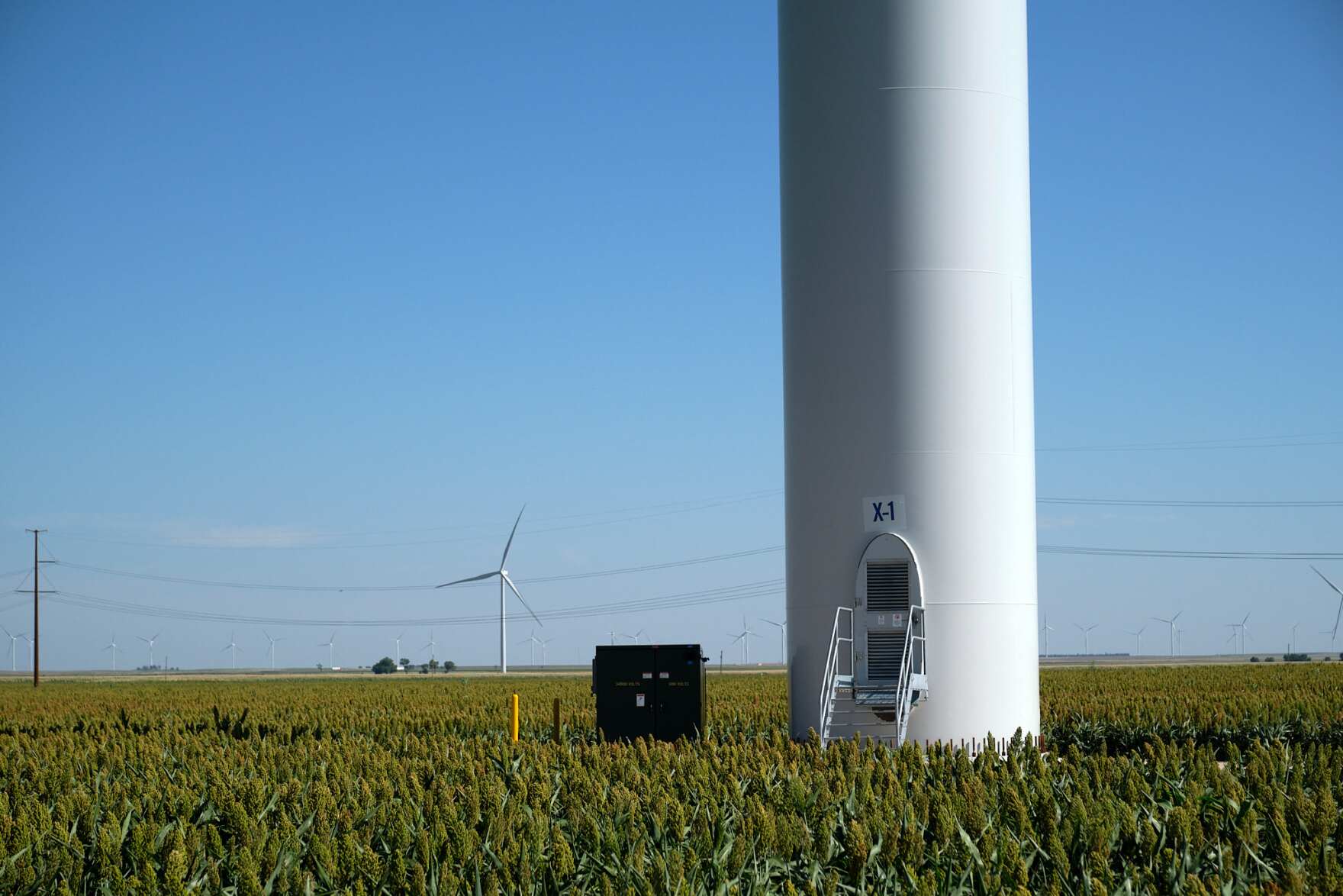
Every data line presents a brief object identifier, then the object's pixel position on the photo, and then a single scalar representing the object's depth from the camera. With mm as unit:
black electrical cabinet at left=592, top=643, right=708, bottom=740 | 23342
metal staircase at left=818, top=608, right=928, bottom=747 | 19547
